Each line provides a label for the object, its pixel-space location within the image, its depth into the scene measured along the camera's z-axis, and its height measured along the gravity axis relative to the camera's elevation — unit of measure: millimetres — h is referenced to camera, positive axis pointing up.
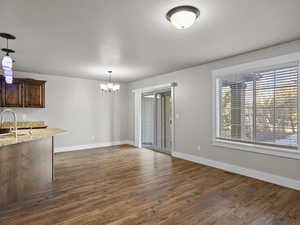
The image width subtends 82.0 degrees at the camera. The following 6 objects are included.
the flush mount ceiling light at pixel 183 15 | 2027 +1183
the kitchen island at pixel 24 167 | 2302 -810
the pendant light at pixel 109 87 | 5157 +797
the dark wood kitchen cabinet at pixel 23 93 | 4648 +580
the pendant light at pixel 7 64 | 2752 +811
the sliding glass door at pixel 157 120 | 5840 -263
